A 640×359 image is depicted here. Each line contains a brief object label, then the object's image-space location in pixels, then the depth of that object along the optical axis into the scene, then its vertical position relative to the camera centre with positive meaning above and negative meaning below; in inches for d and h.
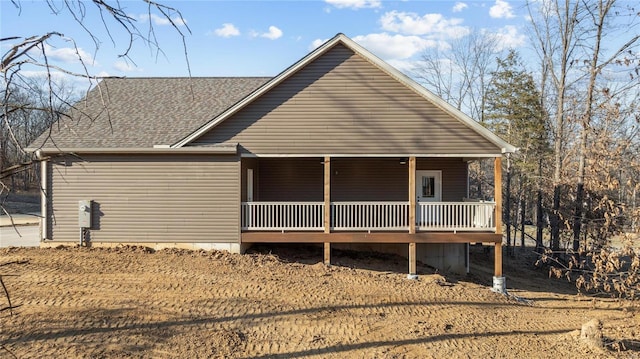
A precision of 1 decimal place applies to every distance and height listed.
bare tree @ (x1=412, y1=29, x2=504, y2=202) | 1248.8 +250.4
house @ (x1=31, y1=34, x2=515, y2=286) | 499.5 +24.7
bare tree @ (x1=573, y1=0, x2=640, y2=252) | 701.3 +150.1
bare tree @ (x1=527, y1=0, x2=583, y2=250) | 781.9 +170.1
